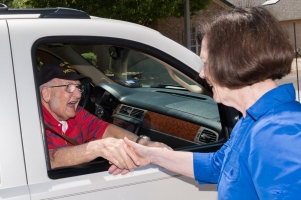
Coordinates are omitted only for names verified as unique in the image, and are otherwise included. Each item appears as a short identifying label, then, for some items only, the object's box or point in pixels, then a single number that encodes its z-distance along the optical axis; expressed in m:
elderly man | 2.16
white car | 1.86
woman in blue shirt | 1.34
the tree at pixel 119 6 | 15.36
